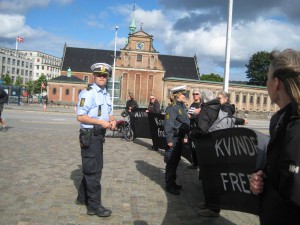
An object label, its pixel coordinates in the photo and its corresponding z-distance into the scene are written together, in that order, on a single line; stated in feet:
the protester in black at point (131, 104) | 35.11
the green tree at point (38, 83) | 310.77
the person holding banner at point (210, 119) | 13.30
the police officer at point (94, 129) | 12.53
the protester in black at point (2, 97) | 34.93
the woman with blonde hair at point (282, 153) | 4.64
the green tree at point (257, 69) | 229.80
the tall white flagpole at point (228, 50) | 33.57
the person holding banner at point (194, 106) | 19.99
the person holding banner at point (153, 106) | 32.59
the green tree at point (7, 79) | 272.27
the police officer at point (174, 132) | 16.48
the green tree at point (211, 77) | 286.44
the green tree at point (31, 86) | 301.33
